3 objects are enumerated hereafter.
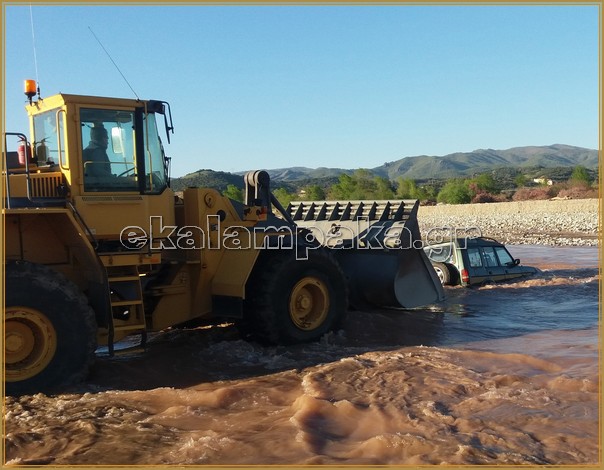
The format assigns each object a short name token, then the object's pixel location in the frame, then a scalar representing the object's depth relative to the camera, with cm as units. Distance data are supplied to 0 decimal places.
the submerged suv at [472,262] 1350
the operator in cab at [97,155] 729
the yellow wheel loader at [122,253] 652
